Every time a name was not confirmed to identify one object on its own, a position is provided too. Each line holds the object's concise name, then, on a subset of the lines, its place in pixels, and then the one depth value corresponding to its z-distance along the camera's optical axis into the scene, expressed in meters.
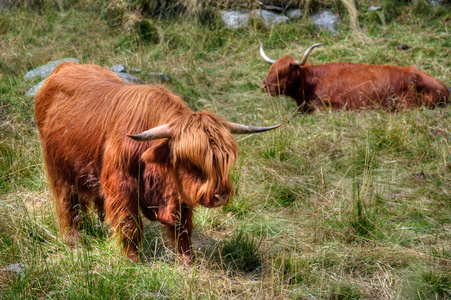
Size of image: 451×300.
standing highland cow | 5.91
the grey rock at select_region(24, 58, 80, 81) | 13.42
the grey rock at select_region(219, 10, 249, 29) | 19.44
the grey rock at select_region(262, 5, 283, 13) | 20.16
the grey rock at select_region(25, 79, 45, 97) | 12.26
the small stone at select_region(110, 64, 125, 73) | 13.97
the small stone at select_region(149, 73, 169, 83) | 14.30
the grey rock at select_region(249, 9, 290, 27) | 19.60
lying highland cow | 13.86
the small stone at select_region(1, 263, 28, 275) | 5.60
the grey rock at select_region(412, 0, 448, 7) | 20.73
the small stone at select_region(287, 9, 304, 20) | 20.20
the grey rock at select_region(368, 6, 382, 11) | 20.66
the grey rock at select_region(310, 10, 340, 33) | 19.78
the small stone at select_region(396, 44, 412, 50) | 17.80
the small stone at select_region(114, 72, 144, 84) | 13.37
